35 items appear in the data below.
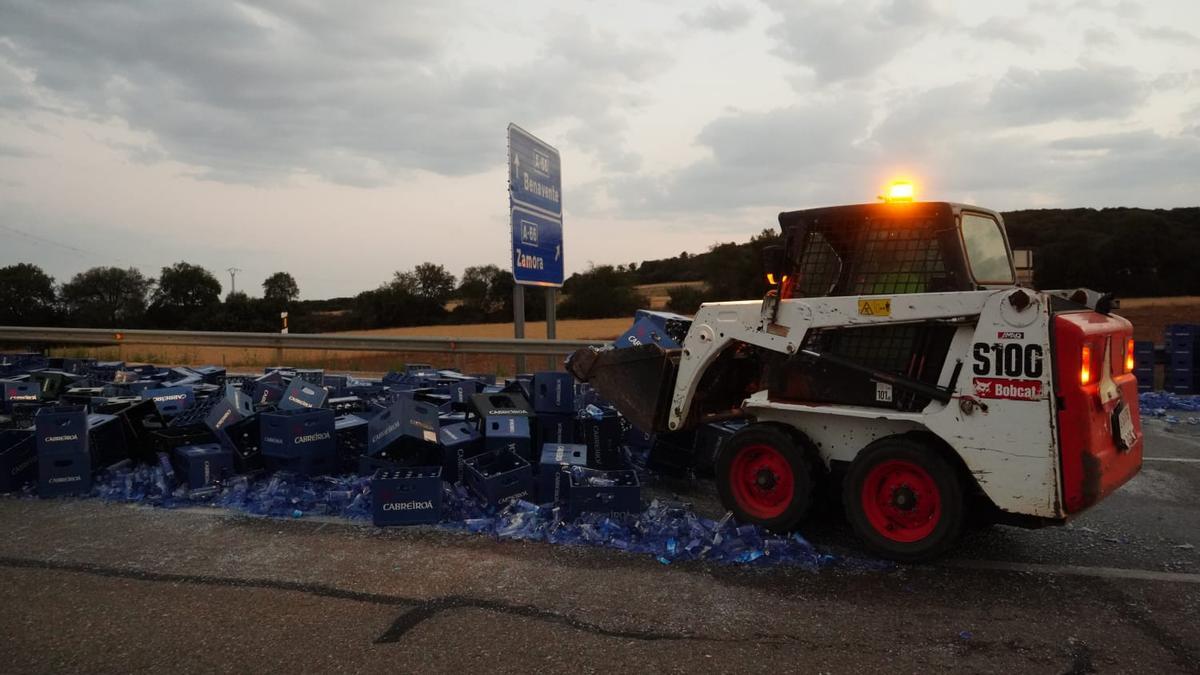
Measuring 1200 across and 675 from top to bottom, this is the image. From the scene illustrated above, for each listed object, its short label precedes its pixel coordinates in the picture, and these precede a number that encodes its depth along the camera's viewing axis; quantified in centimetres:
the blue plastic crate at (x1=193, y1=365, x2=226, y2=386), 1034
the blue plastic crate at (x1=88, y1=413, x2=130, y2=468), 705
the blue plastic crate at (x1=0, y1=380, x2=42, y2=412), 845
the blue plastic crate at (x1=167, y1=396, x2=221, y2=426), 741
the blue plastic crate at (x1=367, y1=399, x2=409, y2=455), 634
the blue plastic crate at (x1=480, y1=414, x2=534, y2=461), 663
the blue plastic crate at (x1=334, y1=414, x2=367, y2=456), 711
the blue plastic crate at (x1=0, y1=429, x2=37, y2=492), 671
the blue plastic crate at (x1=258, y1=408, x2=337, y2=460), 669
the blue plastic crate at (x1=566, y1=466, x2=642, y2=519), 557
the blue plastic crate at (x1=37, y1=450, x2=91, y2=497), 656
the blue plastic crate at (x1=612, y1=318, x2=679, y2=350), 737
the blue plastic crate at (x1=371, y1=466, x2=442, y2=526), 565
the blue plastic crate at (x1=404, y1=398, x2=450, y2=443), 632
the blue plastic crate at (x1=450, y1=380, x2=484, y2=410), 829
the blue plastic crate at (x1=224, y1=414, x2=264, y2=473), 689
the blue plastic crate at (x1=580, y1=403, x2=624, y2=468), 716
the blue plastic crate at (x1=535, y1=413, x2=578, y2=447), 740
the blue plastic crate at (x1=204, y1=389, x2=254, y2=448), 687
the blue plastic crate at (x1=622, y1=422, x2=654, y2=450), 745
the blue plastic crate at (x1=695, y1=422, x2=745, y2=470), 666
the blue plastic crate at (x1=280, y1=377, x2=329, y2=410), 754
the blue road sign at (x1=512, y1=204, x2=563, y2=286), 1185
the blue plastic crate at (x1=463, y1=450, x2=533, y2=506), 588
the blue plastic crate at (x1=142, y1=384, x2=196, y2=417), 791
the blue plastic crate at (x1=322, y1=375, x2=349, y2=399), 938
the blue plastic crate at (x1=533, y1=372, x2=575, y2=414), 745
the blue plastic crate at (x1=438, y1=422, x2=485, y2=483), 648
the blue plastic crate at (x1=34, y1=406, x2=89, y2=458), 652
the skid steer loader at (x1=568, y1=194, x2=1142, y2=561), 432
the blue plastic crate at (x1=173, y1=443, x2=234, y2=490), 659
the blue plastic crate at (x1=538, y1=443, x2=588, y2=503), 591
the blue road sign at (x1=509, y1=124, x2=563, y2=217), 1175
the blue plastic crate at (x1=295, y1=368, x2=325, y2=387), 985
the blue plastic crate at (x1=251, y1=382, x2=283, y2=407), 857
